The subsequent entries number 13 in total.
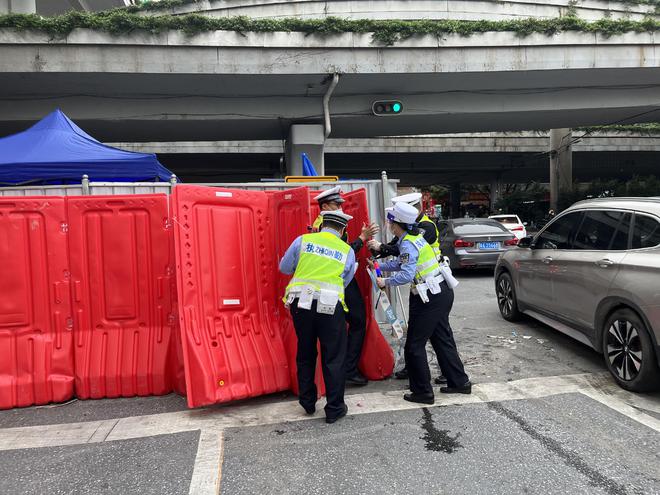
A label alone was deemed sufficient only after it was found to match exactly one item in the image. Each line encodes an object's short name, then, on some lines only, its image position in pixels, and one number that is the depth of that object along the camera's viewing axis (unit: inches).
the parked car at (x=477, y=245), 408.8
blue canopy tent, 263.7
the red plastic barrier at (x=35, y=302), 160.1
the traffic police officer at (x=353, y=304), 154.1
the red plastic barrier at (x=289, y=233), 163.2
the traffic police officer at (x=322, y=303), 138.7
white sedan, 690.2
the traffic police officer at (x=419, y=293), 154.3
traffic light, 536.4
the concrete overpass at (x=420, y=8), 1113.4
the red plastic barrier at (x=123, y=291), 165.8
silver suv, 153.4
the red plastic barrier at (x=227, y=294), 153.5
